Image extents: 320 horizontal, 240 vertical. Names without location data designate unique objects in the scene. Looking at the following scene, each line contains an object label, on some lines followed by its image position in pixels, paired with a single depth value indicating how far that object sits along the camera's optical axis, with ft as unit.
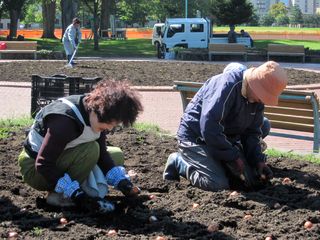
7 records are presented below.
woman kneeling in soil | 14.58
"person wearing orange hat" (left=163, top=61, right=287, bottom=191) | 17.43
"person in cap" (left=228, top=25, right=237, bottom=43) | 131.40
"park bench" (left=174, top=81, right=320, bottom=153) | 25.64
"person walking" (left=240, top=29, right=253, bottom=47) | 139.03
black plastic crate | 29.76
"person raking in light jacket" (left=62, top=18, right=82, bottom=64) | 69.26
